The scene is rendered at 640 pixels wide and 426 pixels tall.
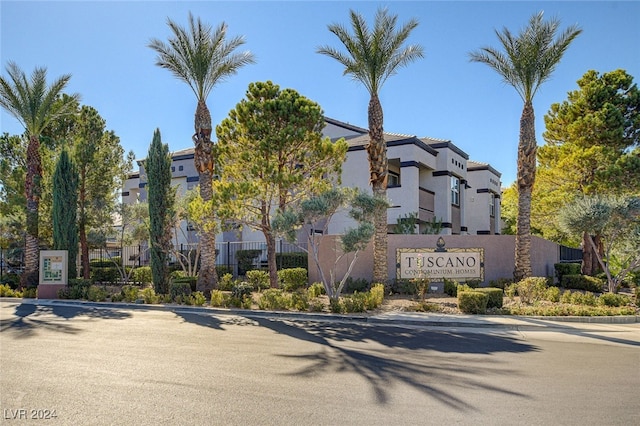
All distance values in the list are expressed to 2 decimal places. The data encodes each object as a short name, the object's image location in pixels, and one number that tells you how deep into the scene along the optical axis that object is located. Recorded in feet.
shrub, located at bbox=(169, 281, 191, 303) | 61.00
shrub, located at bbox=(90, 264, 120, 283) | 84.74
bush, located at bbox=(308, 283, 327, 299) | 59.20
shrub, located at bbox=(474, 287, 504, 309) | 49.93
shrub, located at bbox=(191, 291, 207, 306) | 57.00
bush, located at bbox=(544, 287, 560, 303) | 54.85
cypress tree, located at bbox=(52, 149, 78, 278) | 73.00
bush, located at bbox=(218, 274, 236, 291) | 69.41
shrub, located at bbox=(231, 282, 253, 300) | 56.18
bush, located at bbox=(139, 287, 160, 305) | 60.13
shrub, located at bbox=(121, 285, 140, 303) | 62.75
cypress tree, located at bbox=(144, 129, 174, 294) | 66.90
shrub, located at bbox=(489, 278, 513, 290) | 63.67
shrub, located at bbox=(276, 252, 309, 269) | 79.16
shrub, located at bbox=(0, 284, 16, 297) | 70.59
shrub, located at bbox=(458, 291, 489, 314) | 48.34
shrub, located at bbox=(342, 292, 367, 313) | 48.95
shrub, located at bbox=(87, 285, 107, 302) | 63.87
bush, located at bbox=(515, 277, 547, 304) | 52.60
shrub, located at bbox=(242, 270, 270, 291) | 68.74
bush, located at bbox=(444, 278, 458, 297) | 60.64
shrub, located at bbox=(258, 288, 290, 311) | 52.19
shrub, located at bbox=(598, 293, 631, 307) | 51.39
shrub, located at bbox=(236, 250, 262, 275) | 86.74
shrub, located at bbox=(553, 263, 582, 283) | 75.56
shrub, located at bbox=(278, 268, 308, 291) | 66.28
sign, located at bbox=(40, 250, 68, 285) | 67.67
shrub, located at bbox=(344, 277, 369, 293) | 64.08
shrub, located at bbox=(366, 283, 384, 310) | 50.29
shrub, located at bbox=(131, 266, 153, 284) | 78.89
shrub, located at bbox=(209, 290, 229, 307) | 55.77
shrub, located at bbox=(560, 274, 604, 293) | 65.26
